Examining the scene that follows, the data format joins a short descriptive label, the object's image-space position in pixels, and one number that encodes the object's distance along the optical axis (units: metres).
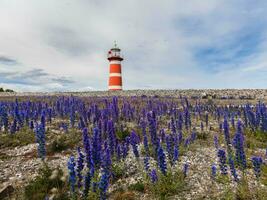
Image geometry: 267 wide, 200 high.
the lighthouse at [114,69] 31.46
